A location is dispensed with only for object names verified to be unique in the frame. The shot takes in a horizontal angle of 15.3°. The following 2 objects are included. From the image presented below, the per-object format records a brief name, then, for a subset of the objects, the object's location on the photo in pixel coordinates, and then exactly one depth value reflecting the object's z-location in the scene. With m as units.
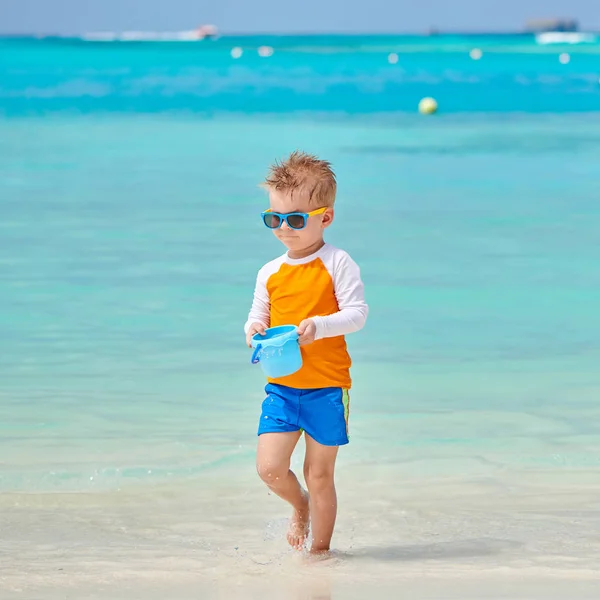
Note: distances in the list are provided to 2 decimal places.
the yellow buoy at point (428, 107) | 53.35
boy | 6.55
